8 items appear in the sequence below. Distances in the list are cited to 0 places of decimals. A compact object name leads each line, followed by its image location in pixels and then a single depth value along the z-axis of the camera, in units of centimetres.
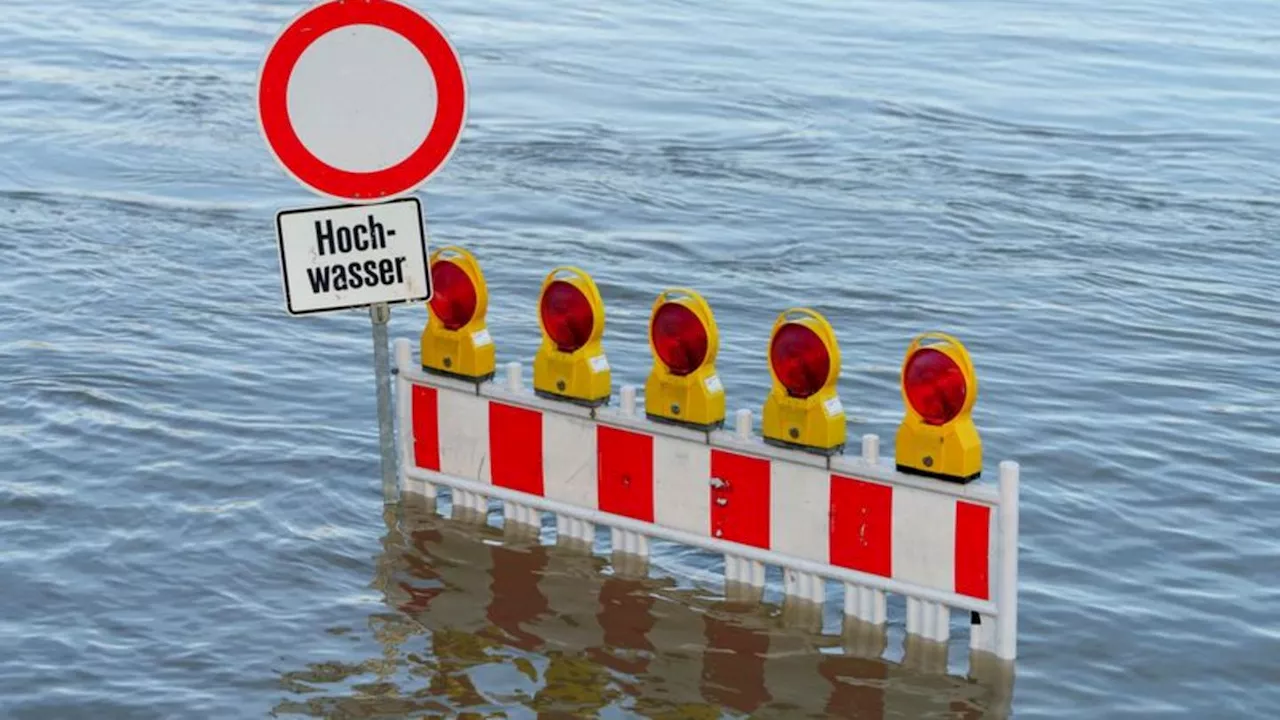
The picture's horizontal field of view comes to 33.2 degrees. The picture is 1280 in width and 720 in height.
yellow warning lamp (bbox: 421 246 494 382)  748
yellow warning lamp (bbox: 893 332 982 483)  643
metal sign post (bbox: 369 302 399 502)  726
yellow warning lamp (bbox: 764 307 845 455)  669
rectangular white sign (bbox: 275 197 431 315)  693
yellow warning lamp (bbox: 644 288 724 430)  695
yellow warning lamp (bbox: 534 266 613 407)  722
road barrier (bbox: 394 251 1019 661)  650
